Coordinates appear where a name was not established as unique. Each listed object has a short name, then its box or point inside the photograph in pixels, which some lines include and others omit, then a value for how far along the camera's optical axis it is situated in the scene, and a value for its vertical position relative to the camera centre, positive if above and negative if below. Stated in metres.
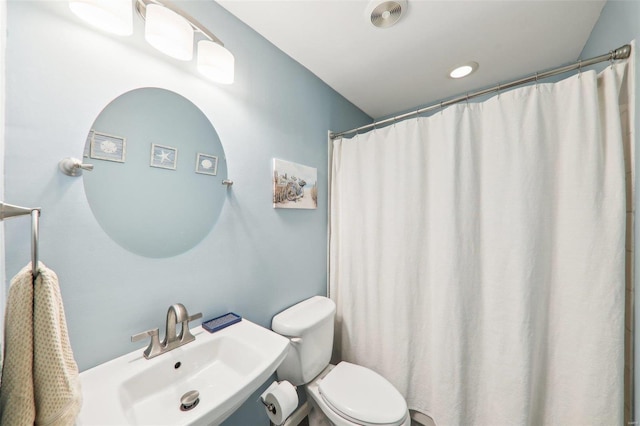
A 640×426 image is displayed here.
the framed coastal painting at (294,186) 1.29 +0.17
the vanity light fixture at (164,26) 0.68 +0.60
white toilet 1.05 -0.90
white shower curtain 0.91 -0.21
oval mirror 0.77 +0.15
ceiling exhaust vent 1.04 +0.95
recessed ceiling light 1.47 +0.95
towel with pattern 0.41 -0.28
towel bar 0.39 -0.01
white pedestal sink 0.61 -0.53
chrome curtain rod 0.86 +0.62
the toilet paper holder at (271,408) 0.98 -0.84
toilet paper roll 0.95 -0.80
